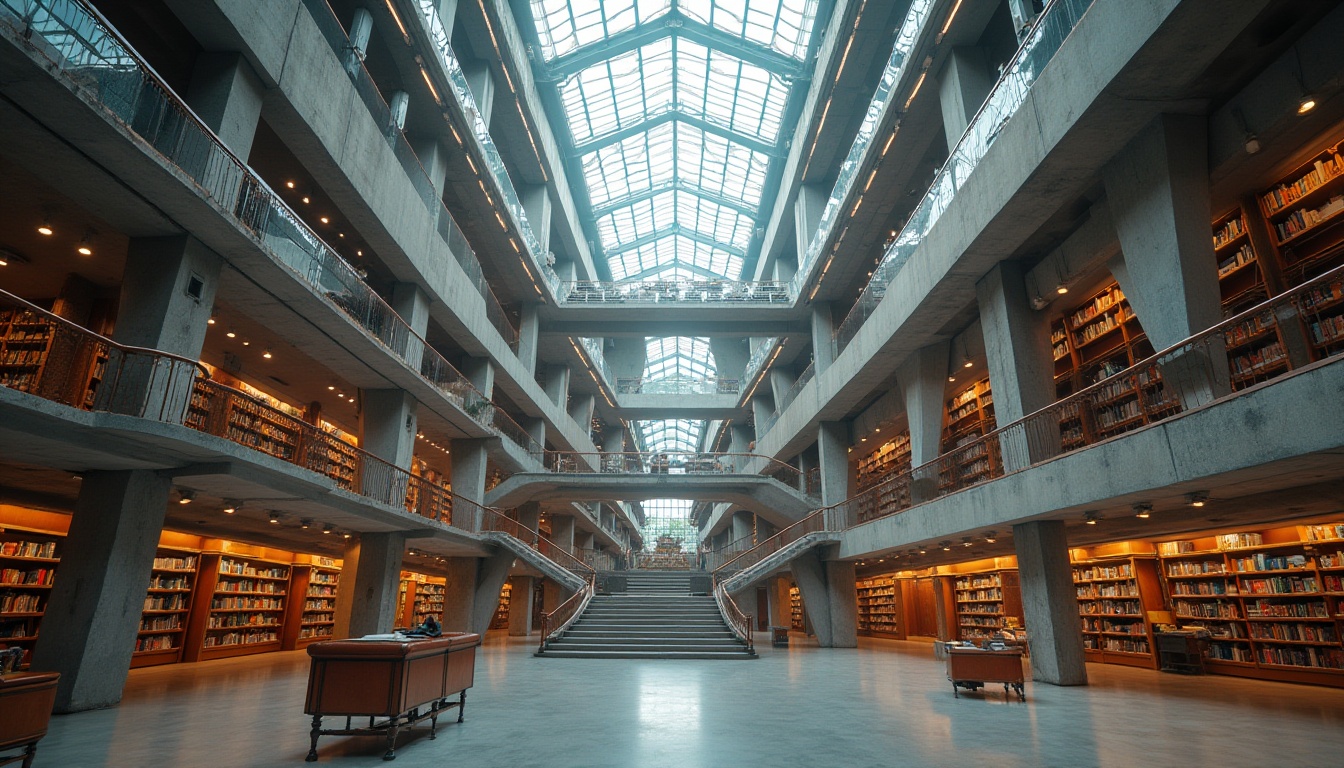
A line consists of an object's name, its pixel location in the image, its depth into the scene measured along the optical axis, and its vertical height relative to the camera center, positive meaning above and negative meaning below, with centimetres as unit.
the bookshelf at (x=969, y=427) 1455 +438
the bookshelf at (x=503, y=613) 3194 -139
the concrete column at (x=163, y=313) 820 +354
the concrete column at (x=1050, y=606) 1075 -24
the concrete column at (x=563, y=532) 3306 +257
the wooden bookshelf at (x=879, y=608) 2473 -73
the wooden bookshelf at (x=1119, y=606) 1299 -28
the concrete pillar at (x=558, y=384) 3241 +960
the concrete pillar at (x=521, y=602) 2677 -70
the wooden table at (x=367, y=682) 575 -86
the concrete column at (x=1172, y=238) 855 +465
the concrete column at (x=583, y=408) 3772 +983
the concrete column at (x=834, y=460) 2325 +445
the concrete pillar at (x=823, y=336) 2503 +952
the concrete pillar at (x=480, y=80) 2211 +1639
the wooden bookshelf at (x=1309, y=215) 873 +508
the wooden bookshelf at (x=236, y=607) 1440 -61
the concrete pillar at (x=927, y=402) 1650 +462
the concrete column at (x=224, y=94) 975 +703
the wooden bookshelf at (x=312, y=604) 1794 -62
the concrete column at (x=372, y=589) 1545 -17
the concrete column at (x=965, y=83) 1505 +1127
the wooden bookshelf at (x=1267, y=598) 1007 -8
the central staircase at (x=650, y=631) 1611 -116
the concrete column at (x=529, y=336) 2683 +996
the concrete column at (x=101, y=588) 788 -11
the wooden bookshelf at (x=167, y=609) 1341 -60
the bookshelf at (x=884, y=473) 1802 +404
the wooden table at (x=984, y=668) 943 -109
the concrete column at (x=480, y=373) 2230 +690
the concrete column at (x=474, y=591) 2075 -22
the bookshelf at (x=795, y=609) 3294 -107
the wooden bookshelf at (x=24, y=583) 1017 -7
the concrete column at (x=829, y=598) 2016 -29
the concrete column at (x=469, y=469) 2138 +362
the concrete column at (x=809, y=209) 2668 +1502
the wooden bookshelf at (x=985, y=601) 1744 -30
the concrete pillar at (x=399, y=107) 1725 +1209
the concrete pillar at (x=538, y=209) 2833 +1569
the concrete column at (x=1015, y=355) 1212 +436
